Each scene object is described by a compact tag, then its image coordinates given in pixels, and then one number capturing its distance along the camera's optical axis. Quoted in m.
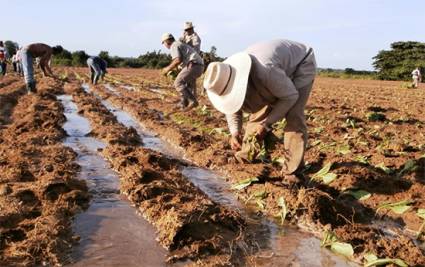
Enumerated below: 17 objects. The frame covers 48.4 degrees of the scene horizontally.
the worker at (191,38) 9.77
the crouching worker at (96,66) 15.98
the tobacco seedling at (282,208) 3.64
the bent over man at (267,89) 3.56
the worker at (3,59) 19.54
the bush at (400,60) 43.37
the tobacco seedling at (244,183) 4.36
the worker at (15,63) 23.15
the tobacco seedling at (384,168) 4.88
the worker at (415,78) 27.08
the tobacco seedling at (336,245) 3.00
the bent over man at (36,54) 10.31
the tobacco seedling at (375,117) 9.37
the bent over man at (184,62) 8.73
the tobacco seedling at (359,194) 4.11
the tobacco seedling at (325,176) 4.47
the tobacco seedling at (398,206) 3.72
